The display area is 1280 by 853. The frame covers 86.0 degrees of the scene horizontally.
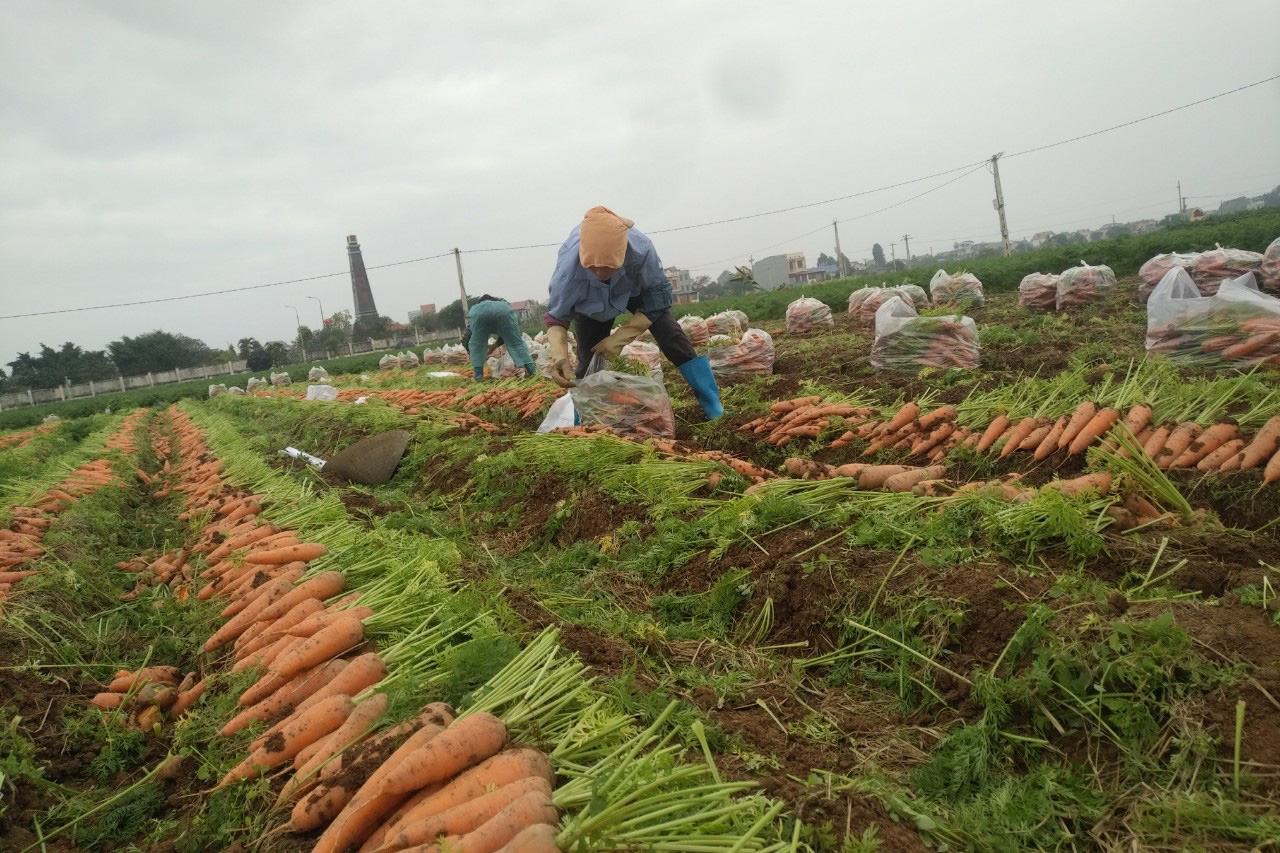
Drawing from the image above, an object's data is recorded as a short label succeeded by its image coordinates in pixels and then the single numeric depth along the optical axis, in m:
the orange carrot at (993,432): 4.39
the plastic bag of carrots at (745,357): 8.78
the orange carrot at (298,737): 2.20
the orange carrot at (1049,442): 3.99
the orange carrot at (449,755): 1.84
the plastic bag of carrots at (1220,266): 8.99
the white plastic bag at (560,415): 6.50
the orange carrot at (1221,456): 3.35
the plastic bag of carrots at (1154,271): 9.82
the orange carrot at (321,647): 2.64
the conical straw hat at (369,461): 6.56
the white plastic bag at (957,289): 13.02
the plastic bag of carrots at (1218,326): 5.16
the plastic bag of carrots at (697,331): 13.14
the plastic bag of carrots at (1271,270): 8.41
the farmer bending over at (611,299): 5.66
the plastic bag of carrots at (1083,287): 10.99
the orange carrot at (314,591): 3.12
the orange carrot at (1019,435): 4.20
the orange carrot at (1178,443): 3.50
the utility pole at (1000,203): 28.28
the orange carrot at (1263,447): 3.20
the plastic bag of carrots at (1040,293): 11.52
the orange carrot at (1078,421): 3.92
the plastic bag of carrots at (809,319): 13.83
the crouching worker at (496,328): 12.20
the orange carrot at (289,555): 3.63
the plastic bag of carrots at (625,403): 5.87
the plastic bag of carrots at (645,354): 8.35
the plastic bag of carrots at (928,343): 7.21
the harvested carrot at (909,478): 3.53
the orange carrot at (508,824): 1.61
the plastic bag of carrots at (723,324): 13.23
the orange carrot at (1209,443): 3.44
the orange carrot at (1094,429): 3.79
